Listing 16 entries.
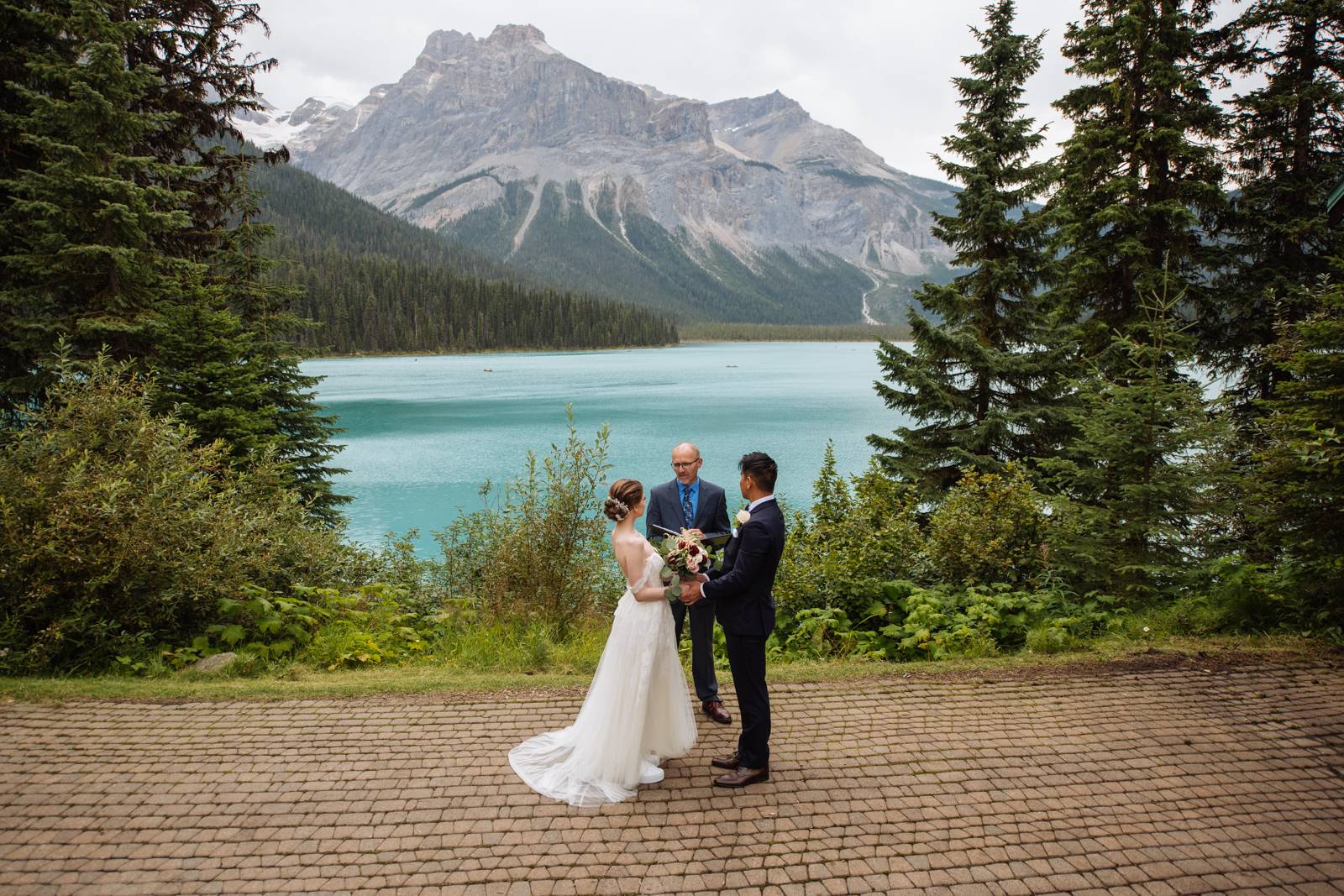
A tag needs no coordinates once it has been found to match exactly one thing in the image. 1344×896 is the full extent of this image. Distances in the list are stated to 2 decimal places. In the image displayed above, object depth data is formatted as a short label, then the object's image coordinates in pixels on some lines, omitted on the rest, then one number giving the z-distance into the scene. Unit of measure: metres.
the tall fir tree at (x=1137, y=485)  7.71
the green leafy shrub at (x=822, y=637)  6.98
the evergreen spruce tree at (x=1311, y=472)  6.10
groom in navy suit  4.34
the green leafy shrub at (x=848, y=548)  7.81
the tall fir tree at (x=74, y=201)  9.50
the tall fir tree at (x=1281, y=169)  10.73
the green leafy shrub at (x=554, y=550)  8.06
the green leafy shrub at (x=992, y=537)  8.33
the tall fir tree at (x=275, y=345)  14.05
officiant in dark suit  5.45
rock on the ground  6.21
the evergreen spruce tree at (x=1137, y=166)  11.12
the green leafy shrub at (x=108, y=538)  6.01
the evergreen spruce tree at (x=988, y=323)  11.74
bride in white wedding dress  4.40
